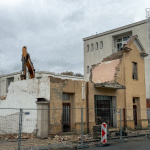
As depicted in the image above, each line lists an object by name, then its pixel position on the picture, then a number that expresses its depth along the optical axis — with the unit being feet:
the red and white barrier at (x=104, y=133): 40.60
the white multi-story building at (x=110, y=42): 115.44
